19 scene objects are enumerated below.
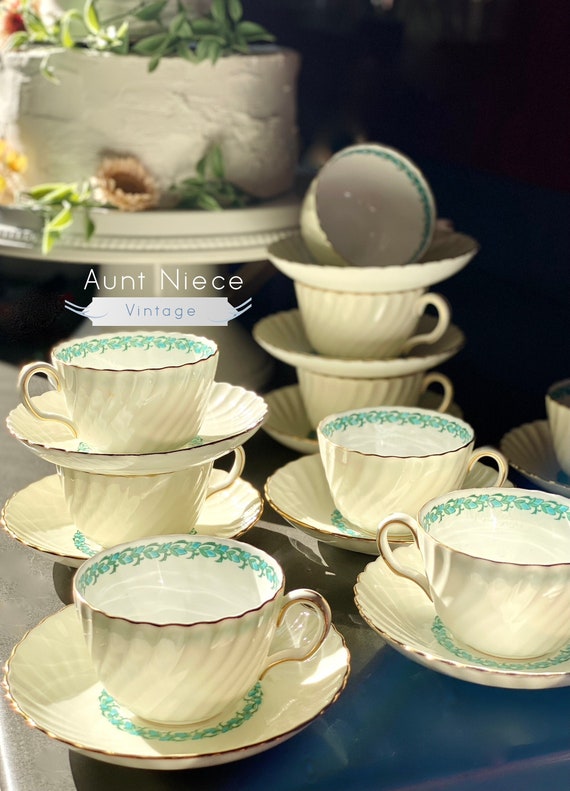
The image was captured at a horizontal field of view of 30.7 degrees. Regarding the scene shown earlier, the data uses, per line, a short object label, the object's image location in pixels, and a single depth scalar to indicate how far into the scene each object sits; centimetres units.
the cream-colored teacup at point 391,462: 64
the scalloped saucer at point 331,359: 81
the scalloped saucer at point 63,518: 63
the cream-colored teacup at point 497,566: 51
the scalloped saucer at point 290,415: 85
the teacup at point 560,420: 76
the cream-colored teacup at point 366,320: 82
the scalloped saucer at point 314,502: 66
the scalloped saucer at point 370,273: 79
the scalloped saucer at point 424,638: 50
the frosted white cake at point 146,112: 91
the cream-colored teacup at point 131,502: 61
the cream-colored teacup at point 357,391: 83
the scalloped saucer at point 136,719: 44
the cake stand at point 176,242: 84
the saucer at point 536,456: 74
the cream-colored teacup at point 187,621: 44
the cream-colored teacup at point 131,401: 57
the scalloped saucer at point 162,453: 56
